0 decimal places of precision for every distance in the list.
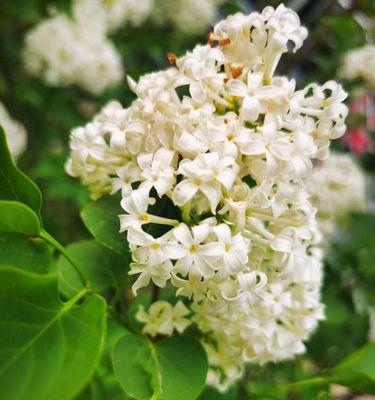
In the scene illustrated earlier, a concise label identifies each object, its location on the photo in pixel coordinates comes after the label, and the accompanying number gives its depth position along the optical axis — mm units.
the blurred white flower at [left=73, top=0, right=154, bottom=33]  568
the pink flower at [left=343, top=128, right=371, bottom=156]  705
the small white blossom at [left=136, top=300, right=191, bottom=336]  163
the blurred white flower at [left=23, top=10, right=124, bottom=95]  550
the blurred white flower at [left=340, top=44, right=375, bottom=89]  541
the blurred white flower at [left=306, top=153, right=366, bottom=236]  381
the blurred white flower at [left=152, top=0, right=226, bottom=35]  685
